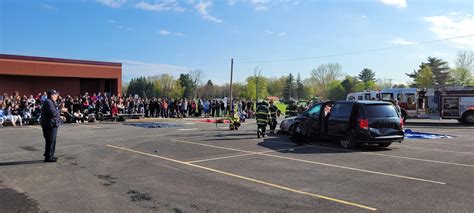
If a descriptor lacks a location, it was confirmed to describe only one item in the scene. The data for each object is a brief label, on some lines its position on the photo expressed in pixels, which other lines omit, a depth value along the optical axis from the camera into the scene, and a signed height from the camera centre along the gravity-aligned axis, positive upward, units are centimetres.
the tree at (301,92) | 13009 +454
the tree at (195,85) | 10864 +534
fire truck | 2702 +43
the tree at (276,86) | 13438 +652
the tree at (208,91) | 12275 +432
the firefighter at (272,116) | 1820 -43
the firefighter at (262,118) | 1655 -48
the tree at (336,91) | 11466 +445
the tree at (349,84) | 11619 +647
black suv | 1290 -53
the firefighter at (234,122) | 2028 -80
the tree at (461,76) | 8156 +642
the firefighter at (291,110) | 2102 -18
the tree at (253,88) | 11738 +519
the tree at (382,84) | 11726 +676
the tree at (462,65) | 8361 +878
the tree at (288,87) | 12790 +603
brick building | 3297 +239
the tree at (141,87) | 11509 +496
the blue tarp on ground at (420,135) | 1742 -118
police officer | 1032 -55
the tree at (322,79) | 12550 +844
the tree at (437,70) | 9000 +858
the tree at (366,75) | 12912 +1012
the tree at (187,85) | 10856 +527
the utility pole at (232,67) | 4527 +420
